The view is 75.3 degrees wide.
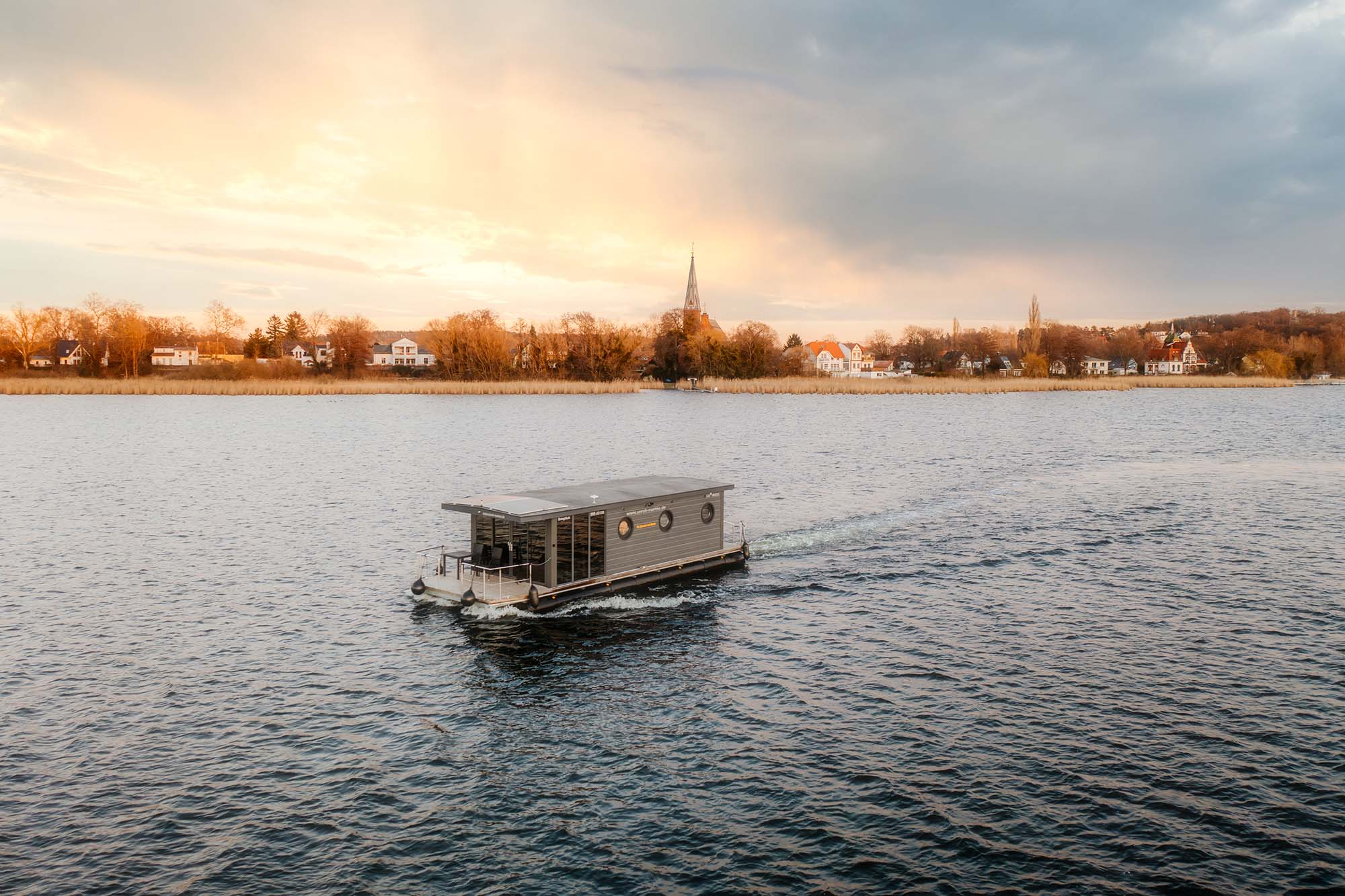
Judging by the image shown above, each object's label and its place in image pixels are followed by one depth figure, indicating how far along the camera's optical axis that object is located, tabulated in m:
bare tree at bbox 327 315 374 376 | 187.25
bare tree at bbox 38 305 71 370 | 175.50
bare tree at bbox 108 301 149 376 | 162.62
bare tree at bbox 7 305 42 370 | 171.50
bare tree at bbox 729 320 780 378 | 196.00
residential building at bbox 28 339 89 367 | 186.74
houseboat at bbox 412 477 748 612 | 31.16
